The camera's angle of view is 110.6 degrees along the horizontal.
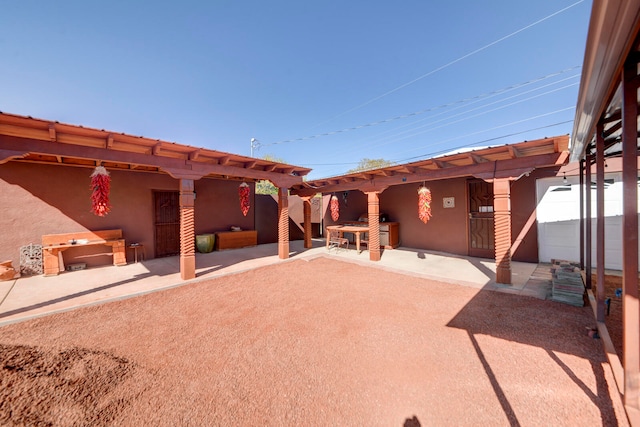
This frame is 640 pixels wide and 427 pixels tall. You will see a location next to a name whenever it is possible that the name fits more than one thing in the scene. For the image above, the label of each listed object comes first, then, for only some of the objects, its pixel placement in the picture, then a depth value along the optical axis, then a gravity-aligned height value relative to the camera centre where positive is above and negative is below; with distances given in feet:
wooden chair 30.01 -4.88
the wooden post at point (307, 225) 32.68 -2.18
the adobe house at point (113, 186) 13.24 +2.99
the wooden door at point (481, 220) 24.31 -1.52
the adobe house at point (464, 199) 16.10 +0.91
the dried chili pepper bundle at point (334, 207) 34.55 +0.46
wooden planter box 31.40 -3.94
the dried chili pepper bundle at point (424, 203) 22.06 +0.48
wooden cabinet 30.40 -3.67
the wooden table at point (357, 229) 28.06 -2.58
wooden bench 19.59 -2.59
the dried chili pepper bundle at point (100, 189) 17.08 +2.06
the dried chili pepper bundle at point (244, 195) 27.35 +2.13
